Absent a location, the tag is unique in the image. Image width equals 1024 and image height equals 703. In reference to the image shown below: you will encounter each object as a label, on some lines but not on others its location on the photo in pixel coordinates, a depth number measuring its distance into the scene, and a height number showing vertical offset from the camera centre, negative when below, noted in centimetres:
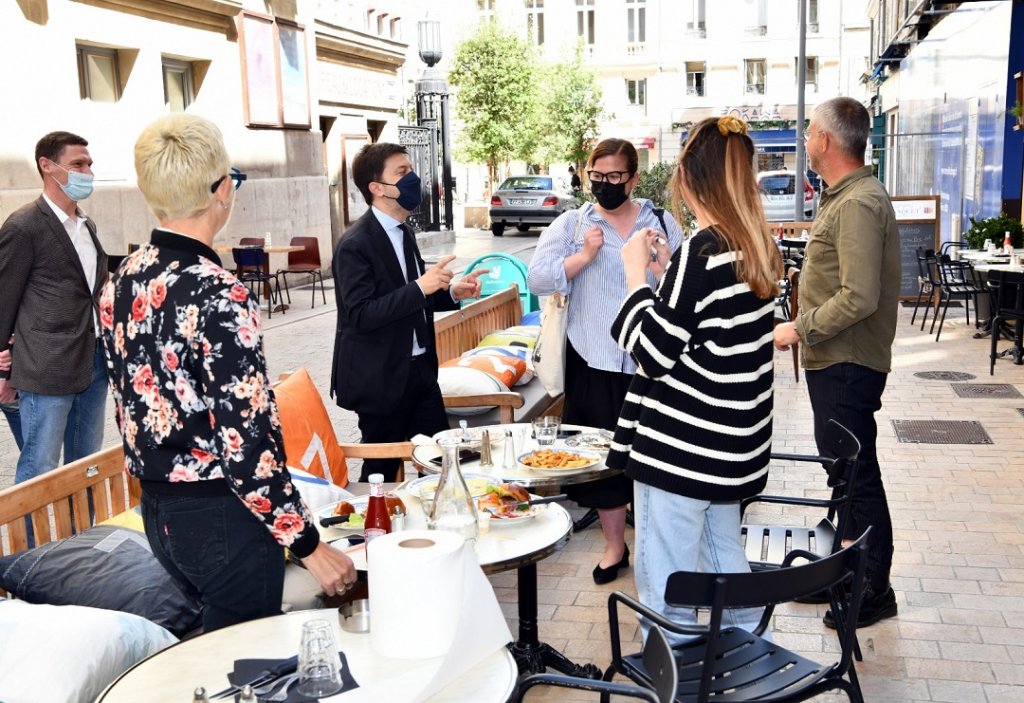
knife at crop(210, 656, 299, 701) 228 -103
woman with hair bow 307 -52
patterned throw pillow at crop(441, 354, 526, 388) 693 -120
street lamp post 2420 +181
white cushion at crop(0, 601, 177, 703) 263 -114
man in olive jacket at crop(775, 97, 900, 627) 408 -48
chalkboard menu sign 1420 -85
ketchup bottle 320 -97
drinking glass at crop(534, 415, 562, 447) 468 -108
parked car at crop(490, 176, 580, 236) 2912 -82
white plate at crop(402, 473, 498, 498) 390 -111
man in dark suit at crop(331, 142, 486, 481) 476 -54
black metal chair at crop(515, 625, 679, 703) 242 -114
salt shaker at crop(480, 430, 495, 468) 441 -108
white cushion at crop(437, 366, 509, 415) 627 -116
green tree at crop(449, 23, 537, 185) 3628 +281
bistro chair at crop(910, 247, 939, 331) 1255 -128
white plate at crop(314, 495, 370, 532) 353 -110
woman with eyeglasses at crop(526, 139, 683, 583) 486 -50
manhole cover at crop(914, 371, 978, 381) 992 -192
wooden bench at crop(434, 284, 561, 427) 614 -121
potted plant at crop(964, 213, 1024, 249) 1221 -78
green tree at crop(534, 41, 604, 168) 4053 +221
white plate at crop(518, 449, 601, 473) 424 -112
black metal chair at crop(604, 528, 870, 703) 249 -127
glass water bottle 320 -96
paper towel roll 224 -85
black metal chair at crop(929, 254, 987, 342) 1168 -130
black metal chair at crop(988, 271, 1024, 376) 983 -132
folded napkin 227 -103
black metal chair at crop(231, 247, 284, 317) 1490 -107
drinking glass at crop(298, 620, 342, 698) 227 -99
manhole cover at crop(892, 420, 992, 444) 770 -192
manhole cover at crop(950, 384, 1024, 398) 910 -191
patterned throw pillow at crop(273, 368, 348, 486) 484 -111
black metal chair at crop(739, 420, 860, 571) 368 -126
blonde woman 239 -43
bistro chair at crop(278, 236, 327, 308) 1665 -114
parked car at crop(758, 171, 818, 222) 2755 -74
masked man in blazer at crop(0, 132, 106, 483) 502 -51
